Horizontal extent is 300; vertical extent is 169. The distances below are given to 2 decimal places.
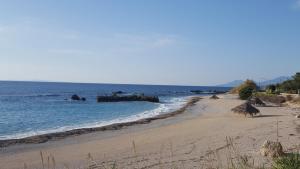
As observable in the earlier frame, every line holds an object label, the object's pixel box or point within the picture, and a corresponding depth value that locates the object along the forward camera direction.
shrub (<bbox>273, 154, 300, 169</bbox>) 4.67
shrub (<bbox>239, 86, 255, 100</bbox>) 52.54
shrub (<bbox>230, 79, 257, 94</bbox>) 59.05
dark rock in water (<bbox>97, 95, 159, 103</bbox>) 63.78
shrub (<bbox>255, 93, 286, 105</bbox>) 42.52
